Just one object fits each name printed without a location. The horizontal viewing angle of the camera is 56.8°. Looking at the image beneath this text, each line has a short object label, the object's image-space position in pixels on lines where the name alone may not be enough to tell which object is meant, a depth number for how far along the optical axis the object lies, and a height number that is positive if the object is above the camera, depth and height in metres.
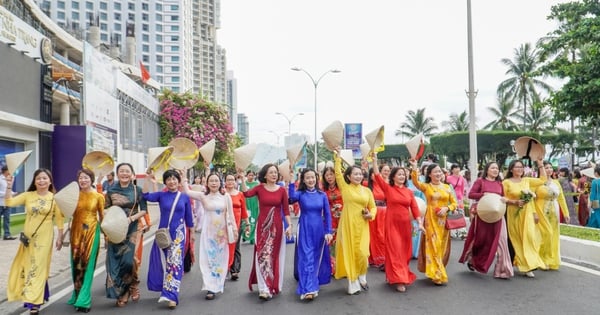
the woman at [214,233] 6.67 -0.85
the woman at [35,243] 5.79 -0.82
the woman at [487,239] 7.39 -1.05
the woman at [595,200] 10.38 -0.74
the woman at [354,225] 6.63 -0.74
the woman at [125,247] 6.23 -0.92
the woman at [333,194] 8.09 -0.45
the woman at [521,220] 7.39 -0.81
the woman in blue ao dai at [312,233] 6.51 -0.84
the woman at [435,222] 7.04 -0.79
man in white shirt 11.57 -1.07
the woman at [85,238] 6.04 -0.79
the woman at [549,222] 7.89 -0.86
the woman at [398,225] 6.80 -0.79
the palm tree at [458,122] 59.56 +4.36
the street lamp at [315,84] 38.72 +5.57
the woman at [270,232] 6.61 -0.82
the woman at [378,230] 8.37 -1.03
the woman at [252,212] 11.71 -1.03
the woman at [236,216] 7.72 -0.79
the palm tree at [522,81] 47.53 +7.03
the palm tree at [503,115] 52.25 +4.48
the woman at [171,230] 6.24 -0.75
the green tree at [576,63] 15.24 +2.85
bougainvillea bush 31.41 +2.61
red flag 32.00 +5.20
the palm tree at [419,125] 64.19 +4.40
